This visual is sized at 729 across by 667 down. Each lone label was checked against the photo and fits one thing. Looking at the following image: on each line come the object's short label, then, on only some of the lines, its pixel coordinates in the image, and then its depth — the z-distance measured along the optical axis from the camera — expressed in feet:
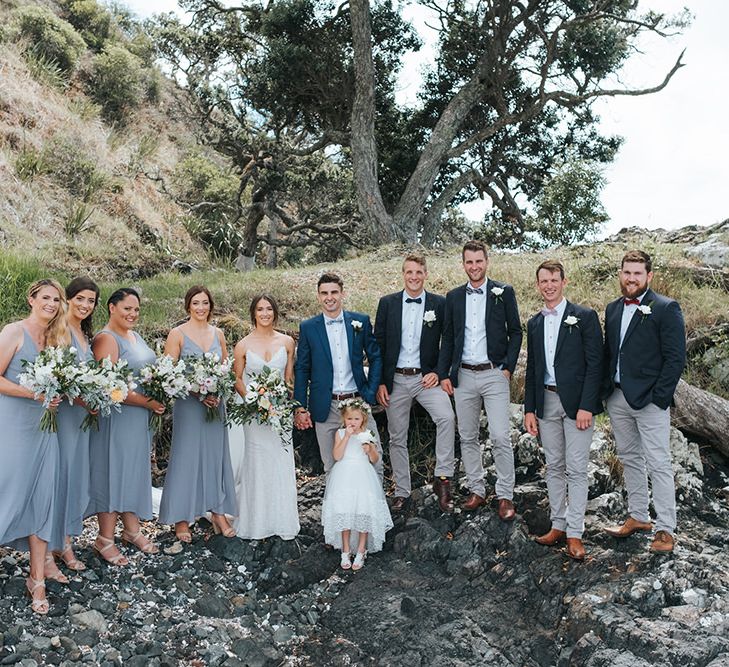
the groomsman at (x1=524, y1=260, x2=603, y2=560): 20.51
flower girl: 21.29
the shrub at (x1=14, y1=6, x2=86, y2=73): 91.66
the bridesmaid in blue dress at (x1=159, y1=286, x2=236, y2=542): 22.00
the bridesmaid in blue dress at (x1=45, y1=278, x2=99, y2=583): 19.47
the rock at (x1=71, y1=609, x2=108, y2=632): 17.97
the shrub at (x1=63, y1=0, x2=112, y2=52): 109.40
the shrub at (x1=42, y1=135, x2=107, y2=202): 74.49
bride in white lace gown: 22.36
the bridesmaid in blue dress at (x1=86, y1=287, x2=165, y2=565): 20.86
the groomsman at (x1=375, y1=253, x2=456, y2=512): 23.02
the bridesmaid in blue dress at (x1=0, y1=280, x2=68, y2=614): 18.39
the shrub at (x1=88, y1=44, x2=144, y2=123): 98.37
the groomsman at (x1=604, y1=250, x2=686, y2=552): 19.79
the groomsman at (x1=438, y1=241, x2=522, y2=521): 22.18
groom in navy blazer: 22.63
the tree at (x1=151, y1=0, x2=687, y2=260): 65.26
